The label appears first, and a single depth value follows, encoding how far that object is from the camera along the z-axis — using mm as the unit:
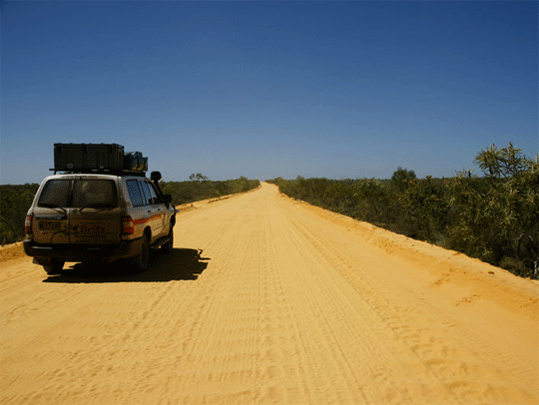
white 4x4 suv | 6855
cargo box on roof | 8391
